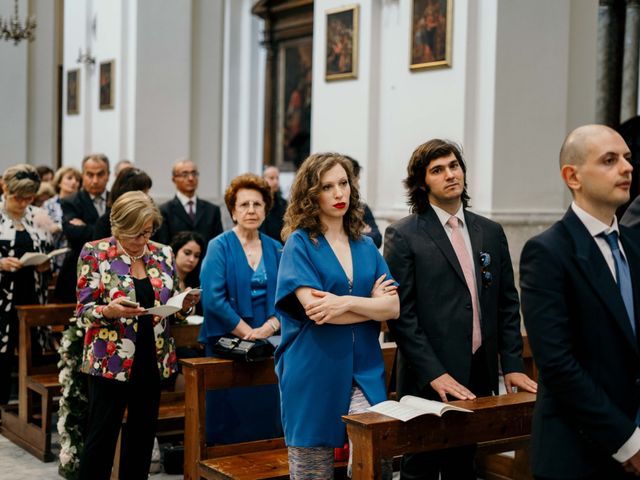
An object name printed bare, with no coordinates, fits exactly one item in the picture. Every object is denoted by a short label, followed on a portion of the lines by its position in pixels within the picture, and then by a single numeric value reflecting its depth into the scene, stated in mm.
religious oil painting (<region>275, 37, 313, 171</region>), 15680
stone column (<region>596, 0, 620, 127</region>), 12438
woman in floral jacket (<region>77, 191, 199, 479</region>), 5078
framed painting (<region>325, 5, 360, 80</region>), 10250
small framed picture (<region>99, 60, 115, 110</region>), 14547
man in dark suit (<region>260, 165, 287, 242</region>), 9928
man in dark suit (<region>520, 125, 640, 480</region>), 3107
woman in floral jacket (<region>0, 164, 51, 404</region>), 7352
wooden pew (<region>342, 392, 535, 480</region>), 3775
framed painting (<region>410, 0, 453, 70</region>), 9095
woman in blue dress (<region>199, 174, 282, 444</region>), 5926
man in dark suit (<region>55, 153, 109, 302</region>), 8023
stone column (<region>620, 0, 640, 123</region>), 12305
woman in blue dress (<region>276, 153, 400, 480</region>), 4137
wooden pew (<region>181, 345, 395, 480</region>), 5031
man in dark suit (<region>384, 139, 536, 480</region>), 4277
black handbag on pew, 5293
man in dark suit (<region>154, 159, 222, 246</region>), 8508
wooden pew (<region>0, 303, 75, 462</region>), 6688
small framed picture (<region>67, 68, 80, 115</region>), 15898
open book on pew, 3820
